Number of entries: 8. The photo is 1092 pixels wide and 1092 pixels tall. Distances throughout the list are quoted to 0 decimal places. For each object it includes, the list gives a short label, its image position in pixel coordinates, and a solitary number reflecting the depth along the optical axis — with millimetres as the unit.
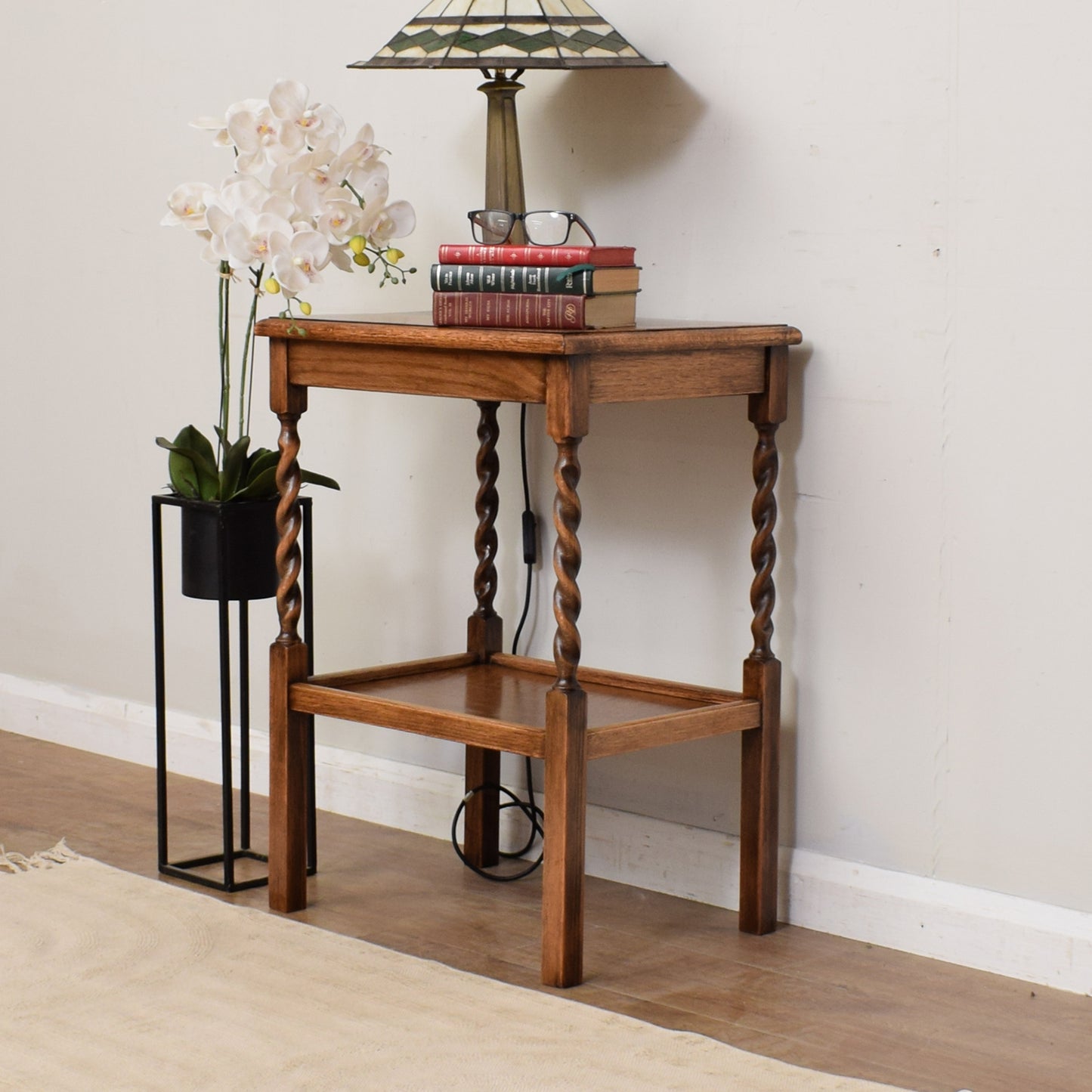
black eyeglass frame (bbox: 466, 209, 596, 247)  4293
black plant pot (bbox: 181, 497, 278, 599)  4600
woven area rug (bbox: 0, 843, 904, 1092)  4002
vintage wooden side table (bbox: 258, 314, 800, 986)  4235
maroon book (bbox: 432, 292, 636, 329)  4232
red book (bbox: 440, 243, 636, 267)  4239
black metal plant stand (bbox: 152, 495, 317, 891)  4617
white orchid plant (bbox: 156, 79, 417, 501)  4447
